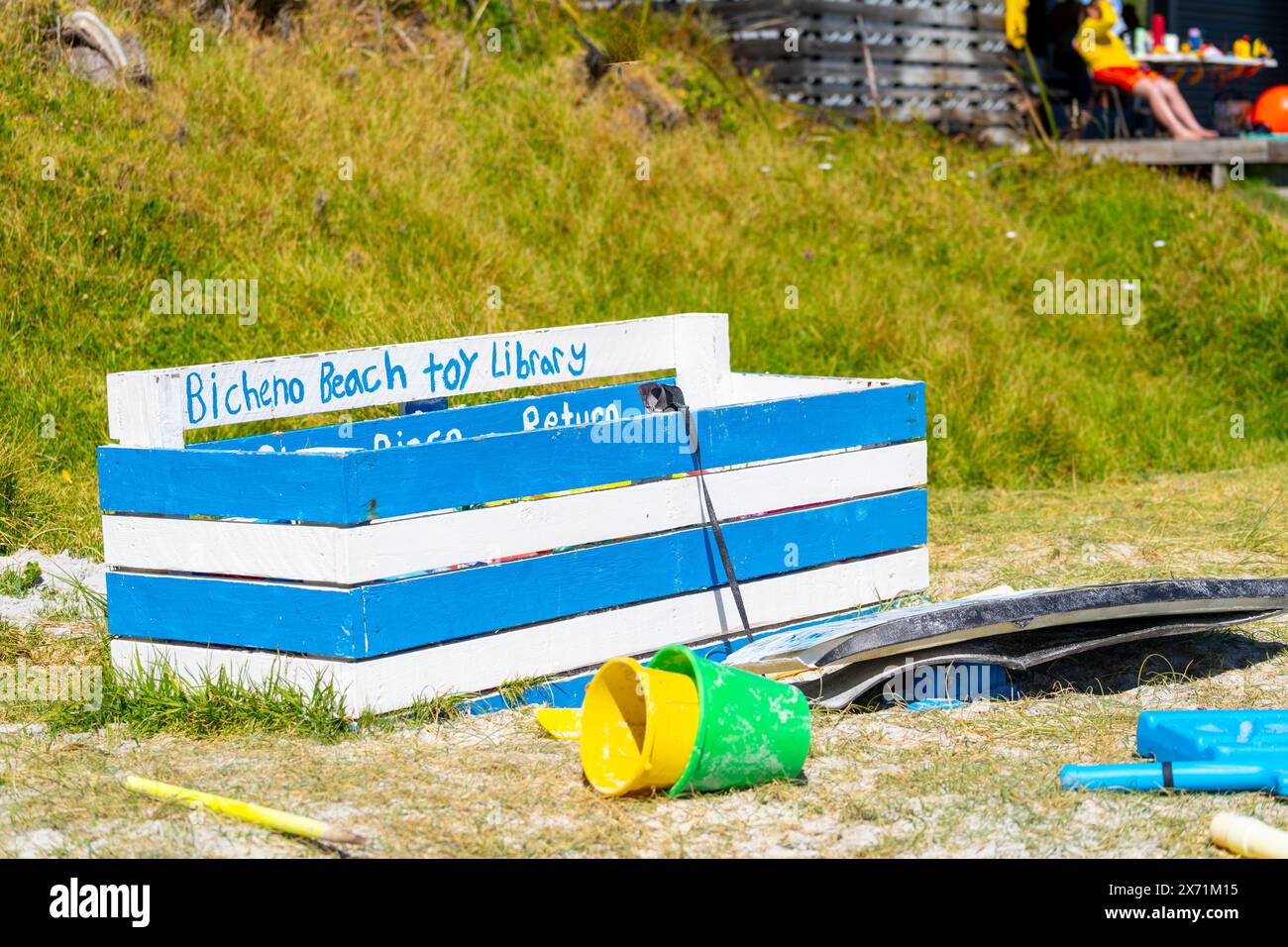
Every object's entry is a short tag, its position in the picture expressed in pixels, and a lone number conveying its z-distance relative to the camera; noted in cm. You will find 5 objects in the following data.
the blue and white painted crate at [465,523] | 825
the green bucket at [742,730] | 715
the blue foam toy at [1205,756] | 720
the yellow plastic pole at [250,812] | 627
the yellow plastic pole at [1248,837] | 612
